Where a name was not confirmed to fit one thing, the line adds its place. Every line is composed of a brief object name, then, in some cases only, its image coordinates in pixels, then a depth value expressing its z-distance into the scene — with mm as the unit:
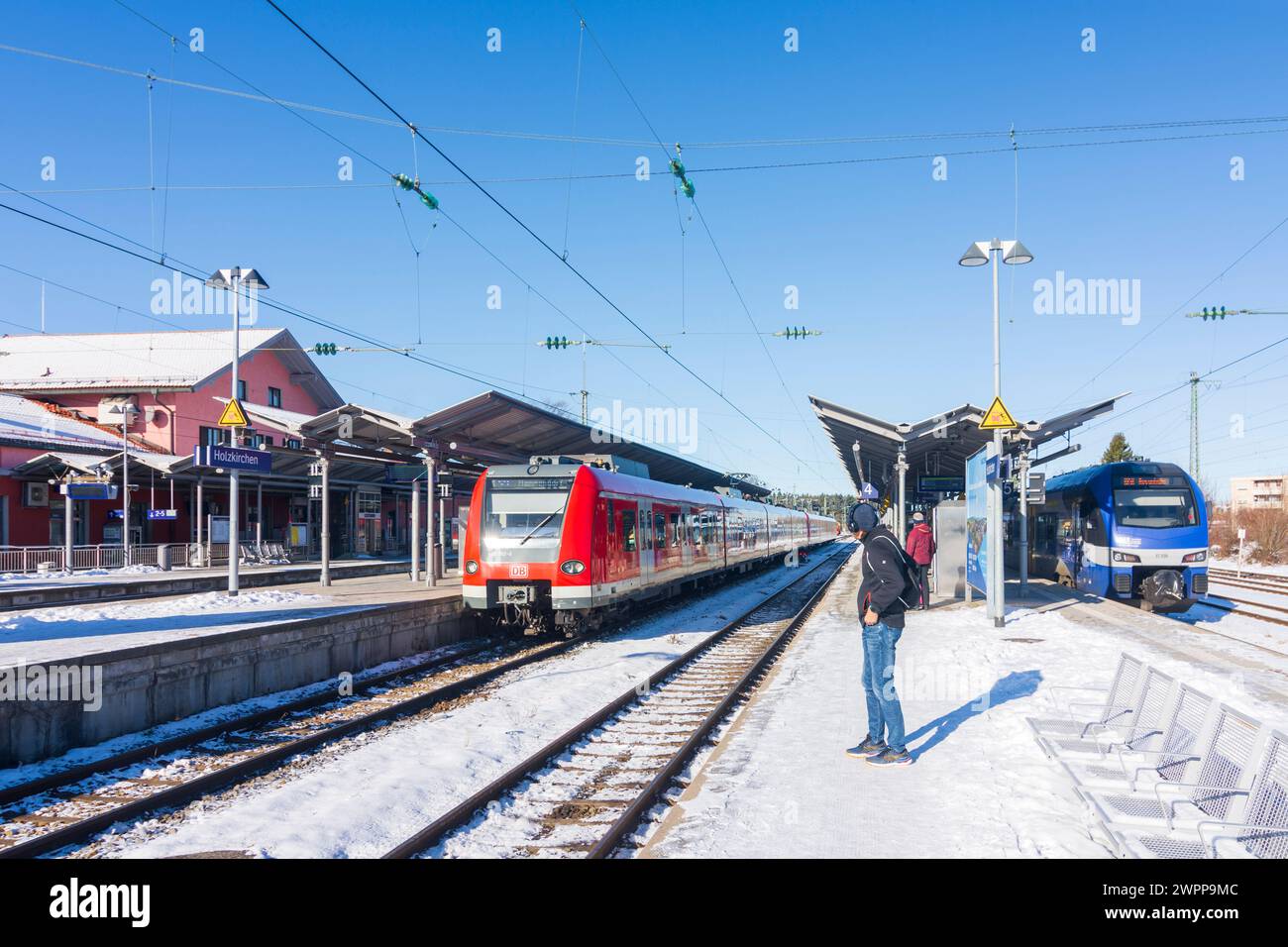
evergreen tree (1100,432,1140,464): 69188
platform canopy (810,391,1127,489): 17500
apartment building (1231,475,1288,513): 94250
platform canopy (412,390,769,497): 18172
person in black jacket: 6875
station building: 20125
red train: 14320
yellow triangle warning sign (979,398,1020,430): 14562
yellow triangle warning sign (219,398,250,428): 15539
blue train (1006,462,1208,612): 18750
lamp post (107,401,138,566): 25230
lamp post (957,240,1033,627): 14758
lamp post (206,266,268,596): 16189
